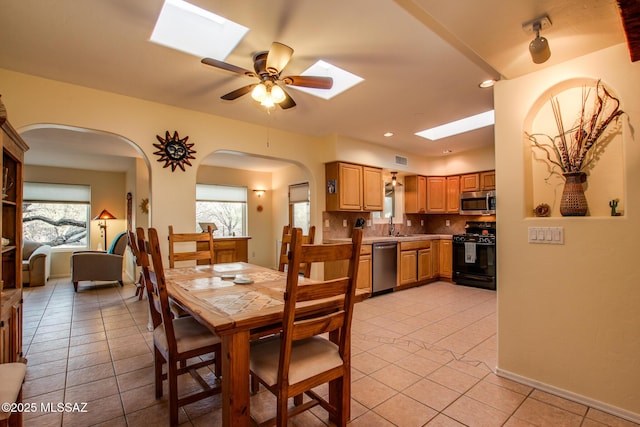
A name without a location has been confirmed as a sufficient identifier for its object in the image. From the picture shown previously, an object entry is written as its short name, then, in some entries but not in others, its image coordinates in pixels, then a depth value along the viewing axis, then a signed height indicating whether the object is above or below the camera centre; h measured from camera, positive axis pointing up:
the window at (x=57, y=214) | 6.45 +0.20
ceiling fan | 2.16 +1.11
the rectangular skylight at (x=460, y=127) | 4.38 +1.43
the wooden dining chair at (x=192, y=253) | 2.85 -0.26
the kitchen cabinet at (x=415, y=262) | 5.12 -0.79
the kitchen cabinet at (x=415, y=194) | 6.14 +0.50
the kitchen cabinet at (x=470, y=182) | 5.68 +0.69
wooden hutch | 2.05 -0.08
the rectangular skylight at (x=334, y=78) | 2.90 +1.42
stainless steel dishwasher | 4.71 -0.77
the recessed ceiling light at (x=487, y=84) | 2.86 +1.31
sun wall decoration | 3.42 +0.84
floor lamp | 6.53 +0.09
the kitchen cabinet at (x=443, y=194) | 6.03 +0.50
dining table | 1.34 -0.45
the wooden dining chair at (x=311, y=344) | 1.31 -0.69
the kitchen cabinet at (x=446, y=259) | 5.76 -0.81
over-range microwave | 5.19 +0.27
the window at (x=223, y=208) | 7.09 +0.32
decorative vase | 2.00 +0.14
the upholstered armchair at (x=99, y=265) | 5.04 -0.75
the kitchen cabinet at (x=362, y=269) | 4.54 -0.79
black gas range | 5.00 -0.68
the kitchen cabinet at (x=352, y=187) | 4.77 +0.53
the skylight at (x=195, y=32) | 2.23 +1.49
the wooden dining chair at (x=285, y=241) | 2.66 -0.20
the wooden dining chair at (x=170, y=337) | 1.66 -0.71
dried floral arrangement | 1.95 +0.58
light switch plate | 2.06 -0.13
